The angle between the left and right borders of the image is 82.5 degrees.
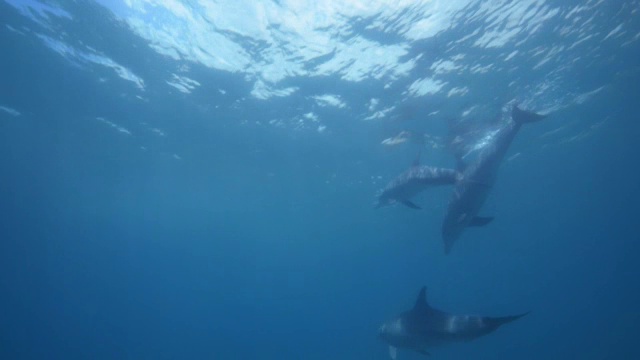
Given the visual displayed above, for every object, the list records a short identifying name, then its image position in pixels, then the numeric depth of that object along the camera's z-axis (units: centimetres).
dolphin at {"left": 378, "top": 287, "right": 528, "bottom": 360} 656
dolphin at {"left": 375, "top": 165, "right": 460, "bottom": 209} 995
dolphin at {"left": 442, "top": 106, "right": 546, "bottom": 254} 898
